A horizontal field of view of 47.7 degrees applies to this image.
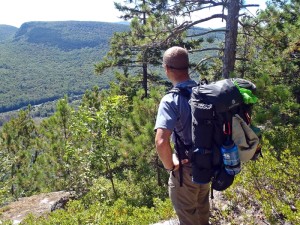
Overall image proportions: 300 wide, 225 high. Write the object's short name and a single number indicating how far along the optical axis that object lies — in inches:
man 96.3
